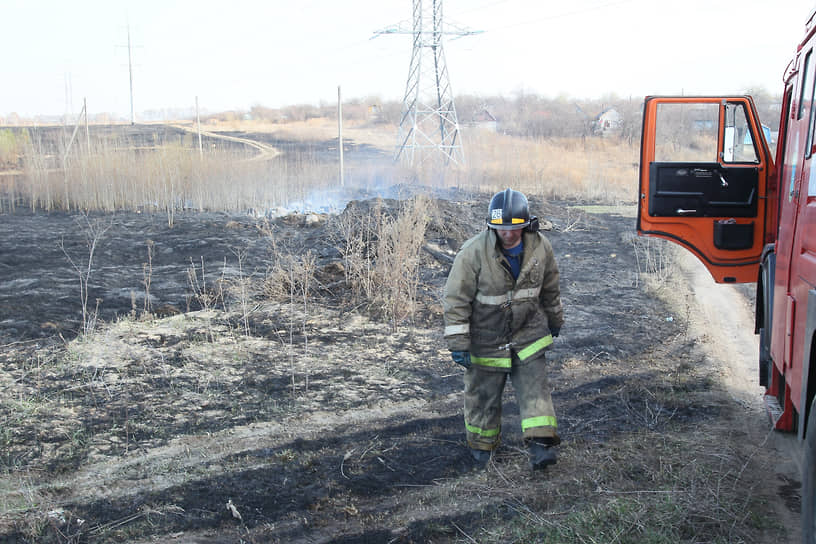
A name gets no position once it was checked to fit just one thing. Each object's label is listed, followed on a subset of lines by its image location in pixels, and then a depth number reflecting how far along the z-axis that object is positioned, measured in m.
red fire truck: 3.43
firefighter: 4.05
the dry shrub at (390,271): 7.91
